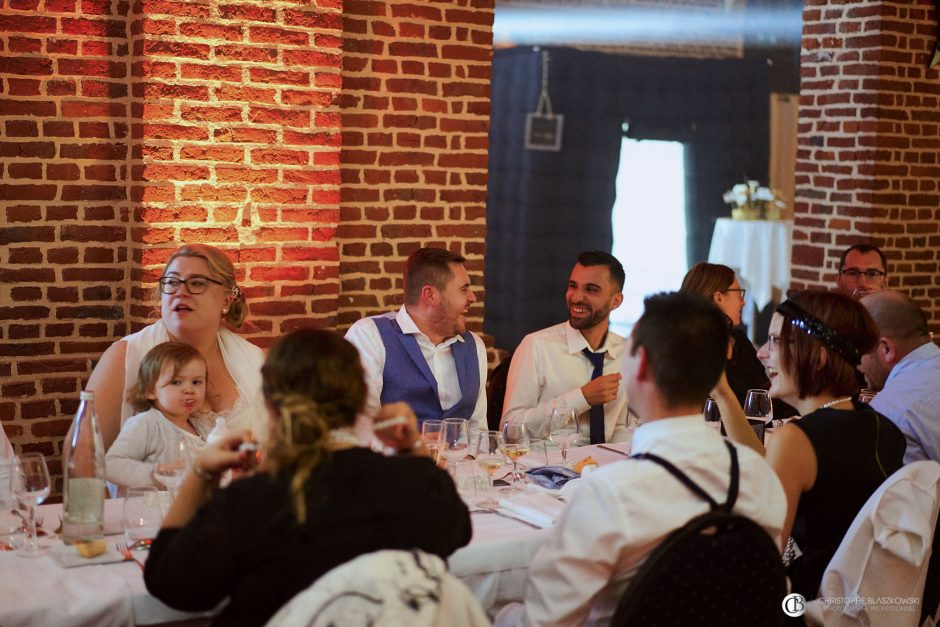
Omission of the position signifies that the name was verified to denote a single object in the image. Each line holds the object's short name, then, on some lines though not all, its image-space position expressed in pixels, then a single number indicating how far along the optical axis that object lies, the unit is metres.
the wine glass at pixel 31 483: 2.56
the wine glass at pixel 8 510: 2.54
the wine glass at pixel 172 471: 2.69
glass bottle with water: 2.50
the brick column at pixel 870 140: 6.39
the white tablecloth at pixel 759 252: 8.77
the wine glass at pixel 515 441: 3.22
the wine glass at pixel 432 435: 3.09
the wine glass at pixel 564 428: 3.38
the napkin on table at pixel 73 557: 2.42
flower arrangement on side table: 8.95
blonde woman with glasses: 3.74
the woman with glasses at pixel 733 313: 4.63
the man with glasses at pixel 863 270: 5.68
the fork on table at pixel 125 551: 2.46
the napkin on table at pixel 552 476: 3.24
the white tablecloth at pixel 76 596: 2.20
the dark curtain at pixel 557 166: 8.70
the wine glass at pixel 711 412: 3.65
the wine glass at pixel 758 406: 3.76
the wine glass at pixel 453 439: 3.11
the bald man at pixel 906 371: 3.95
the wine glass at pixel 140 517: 2.55
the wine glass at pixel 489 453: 3.14
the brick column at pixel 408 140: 4.74
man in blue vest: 4.22
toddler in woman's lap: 3.24
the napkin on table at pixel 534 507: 2.90
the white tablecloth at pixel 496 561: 2.70
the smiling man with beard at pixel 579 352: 4.57
